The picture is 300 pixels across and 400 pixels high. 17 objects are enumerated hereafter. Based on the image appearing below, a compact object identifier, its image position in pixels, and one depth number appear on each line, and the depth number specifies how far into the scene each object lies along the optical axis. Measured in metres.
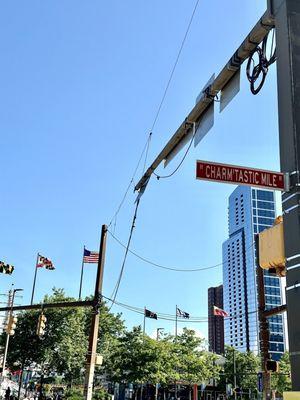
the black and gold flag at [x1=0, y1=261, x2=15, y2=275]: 30.16
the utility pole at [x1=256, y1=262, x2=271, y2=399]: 18.33
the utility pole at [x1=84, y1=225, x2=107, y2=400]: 22.48
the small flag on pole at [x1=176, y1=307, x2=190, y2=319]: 45.44
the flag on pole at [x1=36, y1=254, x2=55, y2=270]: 35.59
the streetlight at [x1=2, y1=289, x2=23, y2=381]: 38.99
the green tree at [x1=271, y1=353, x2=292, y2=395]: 65.64
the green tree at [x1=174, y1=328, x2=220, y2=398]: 56.47
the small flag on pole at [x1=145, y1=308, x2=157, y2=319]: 37.62
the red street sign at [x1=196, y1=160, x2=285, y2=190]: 5.90
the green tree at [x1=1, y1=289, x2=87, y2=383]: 41.25
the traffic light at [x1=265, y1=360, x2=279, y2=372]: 17.04
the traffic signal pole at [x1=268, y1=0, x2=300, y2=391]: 5.07
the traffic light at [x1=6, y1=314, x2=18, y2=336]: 27.05
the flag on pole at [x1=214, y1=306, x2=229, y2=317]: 36.19
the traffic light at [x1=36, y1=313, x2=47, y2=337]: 24.11
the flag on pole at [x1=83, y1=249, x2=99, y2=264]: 30.07
